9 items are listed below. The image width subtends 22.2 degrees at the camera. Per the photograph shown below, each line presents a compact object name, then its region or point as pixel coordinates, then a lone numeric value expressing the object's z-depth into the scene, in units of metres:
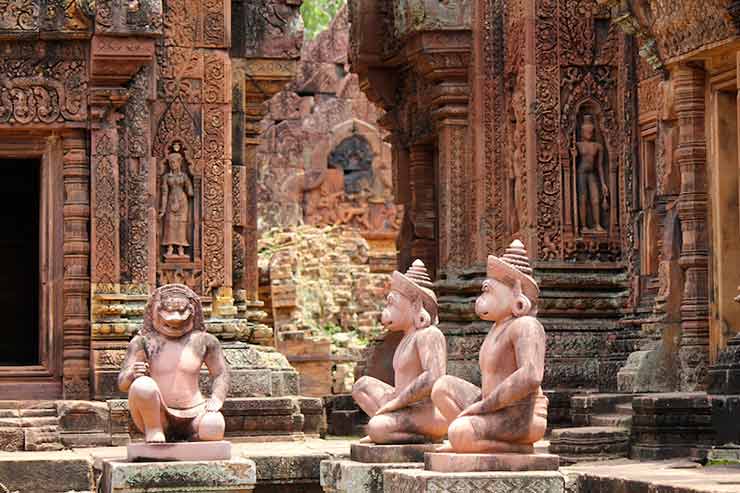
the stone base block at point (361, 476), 12.91
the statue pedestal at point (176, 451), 13.20
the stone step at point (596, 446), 16.36
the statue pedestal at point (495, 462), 11.24
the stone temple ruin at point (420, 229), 13.70
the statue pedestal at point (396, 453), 13.06
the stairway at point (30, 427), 17.33
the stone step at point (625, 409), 17.41
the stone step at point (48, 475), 15.38
